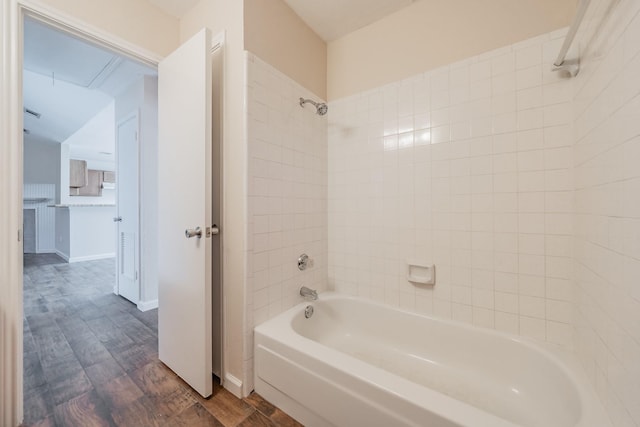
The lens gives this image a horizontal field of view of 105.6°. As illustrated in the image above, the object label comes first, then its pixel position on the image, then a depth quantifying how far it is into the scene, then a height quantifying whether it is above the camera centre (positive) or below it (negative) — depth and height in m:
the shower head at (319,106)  1.68 +0.76
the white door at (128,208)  2.57 +0.04
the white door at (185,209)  1.34 +0.01
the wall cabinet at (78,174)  5.62 +0.89
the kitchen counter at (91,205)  4.63 +0.12
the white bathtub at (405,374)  0.91 -0.79
